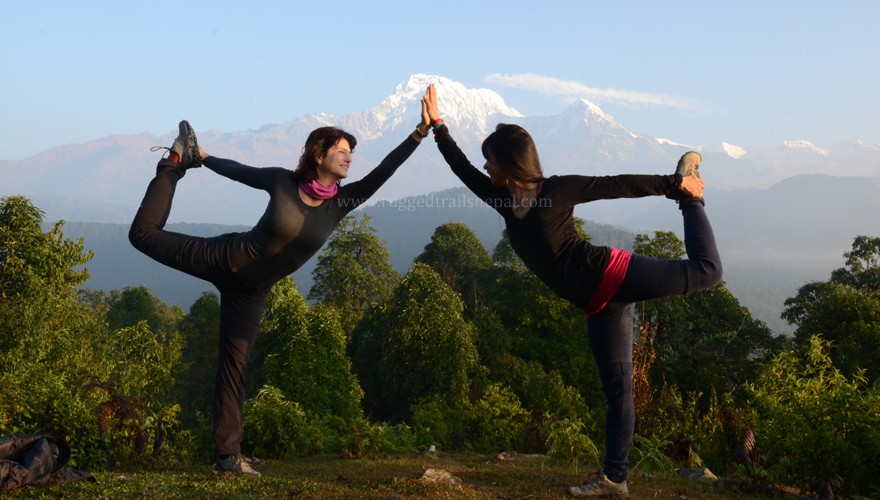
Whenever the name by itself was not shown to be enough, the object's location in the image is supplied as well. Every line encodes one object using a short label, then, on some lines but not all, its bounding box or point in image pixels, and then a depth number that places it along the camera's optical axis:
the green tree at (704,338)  33.28
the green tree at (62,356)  11.11
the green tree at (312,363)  24.95
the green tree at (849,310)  29.66
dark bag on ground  5.04
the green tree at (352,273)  38.81
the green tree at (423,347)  27.91
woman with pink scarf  5.57
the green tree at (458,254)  44.31
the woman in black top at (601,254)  4.85
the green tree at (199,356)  36.94
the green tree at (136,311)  51.56
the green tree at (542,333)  34.25
